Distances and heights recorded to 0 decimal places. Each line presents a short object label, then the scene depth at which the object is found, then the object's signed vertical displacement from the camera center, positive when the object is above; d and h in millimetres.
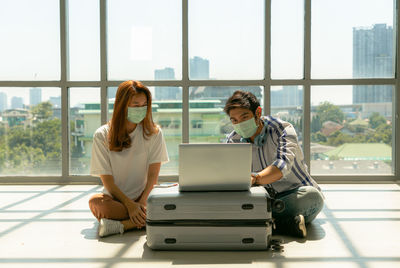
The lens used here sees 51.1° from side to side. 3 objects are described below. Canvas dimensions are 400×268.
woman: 2646 -283
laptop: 2129 -244
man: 2461 -285
